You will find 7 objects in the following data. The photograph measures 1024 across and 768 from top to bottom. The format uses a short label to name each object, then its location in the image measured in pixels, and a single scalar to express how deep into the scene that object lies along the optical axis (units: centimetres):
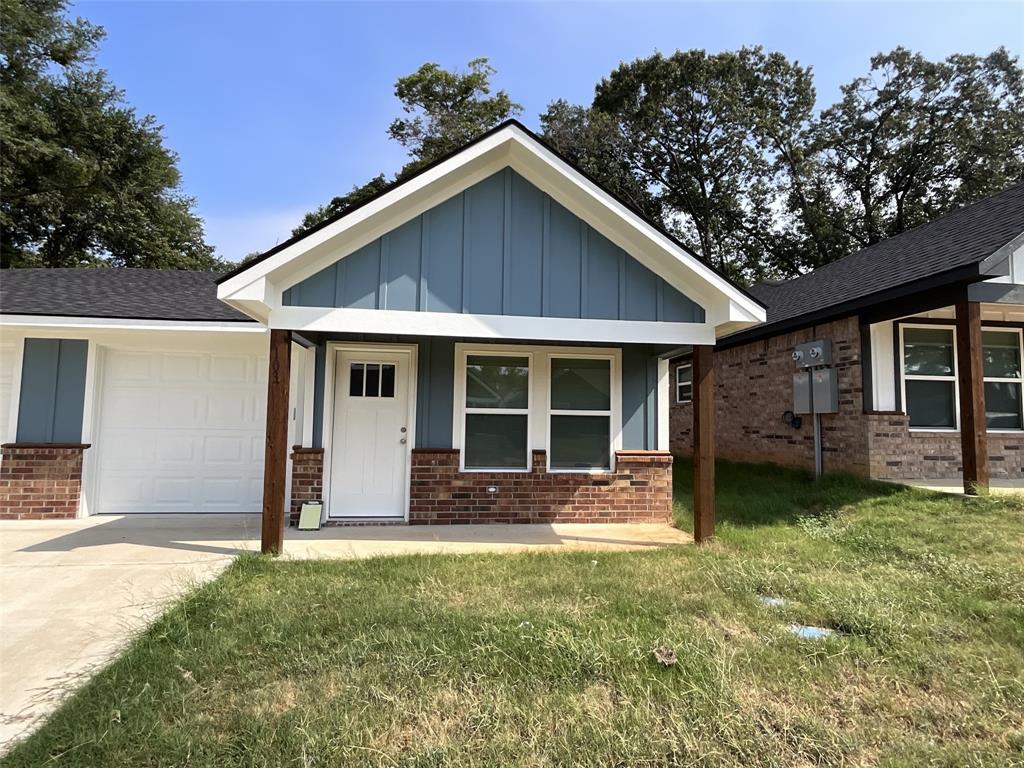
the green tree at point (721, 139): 2375
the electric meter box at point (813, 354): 899
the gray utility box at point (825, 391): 891
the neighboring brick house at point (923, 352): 690
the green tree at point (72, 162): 1850
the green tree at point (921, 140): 2233
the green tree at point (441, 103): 2391
